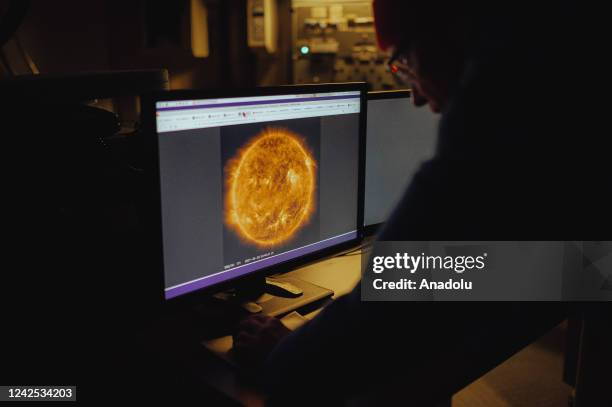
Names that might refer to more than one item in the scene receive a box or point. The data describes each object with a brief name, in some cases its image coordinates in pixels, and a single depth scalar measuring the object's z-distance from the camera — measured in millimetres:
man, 534
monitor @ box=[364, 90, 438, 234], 1385
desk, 843
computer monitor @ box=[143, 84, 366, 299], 933
